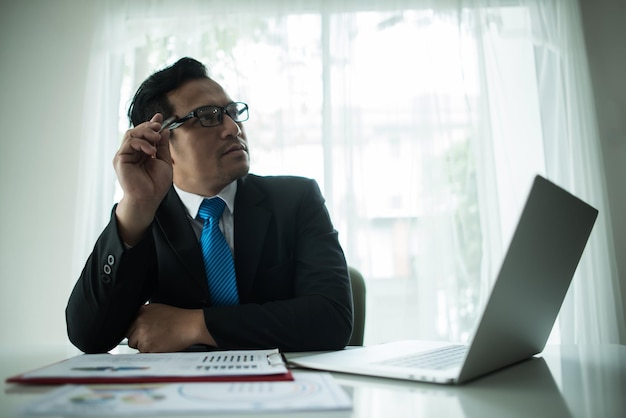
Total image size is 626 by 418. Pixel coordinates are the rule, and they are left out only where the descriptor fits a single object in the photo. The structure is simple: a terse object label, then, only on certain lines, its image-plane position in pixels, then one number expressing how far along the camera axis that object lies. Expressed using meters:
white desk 0.52
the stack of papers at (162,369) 0.63
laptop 0.62
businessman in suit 1.05
